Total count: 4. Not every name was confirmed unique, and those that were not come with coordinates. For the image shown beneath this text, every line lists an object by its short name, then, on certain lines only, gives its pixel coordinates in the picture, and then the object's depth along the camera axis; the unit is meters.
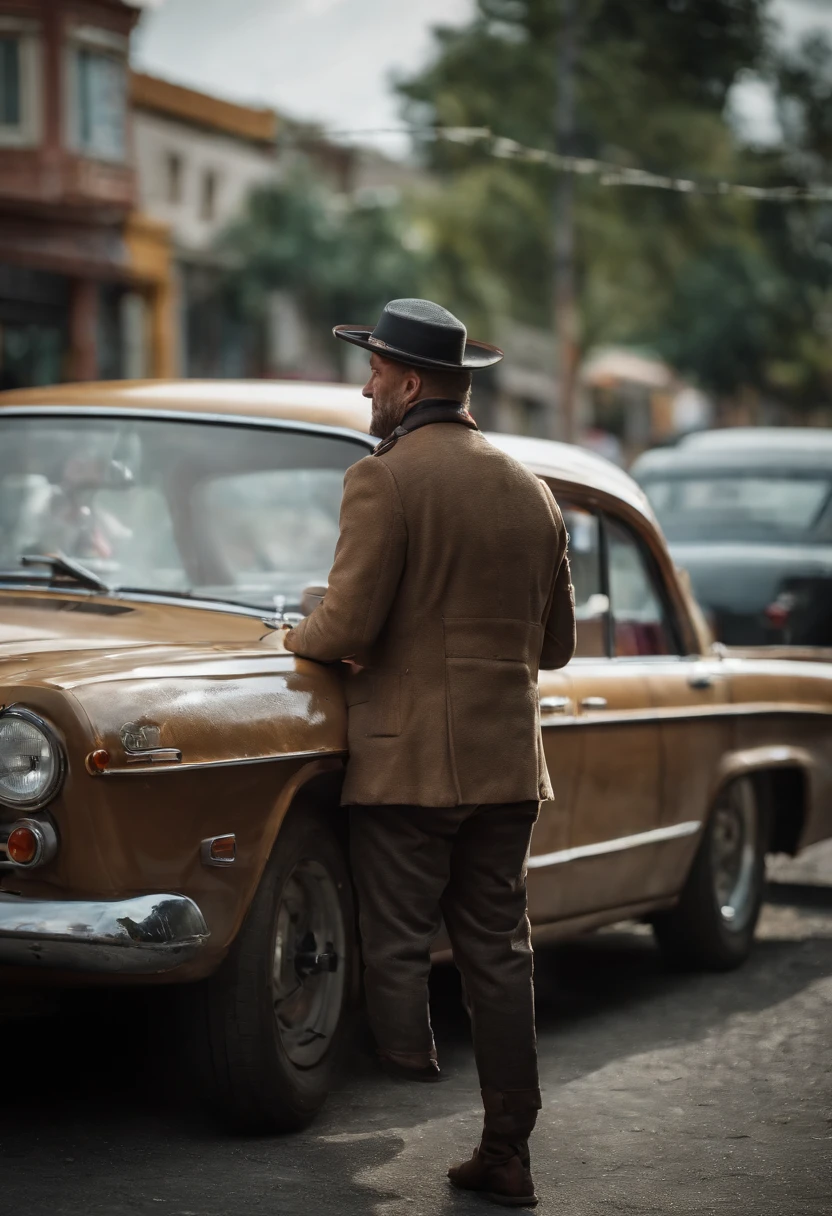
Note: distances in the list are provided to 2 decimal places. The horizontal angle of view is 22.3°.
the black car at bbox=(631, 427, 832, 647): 11.66
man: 4.41
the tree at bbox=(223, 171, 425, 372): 41.09
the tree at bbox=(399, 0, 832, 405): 38.91
